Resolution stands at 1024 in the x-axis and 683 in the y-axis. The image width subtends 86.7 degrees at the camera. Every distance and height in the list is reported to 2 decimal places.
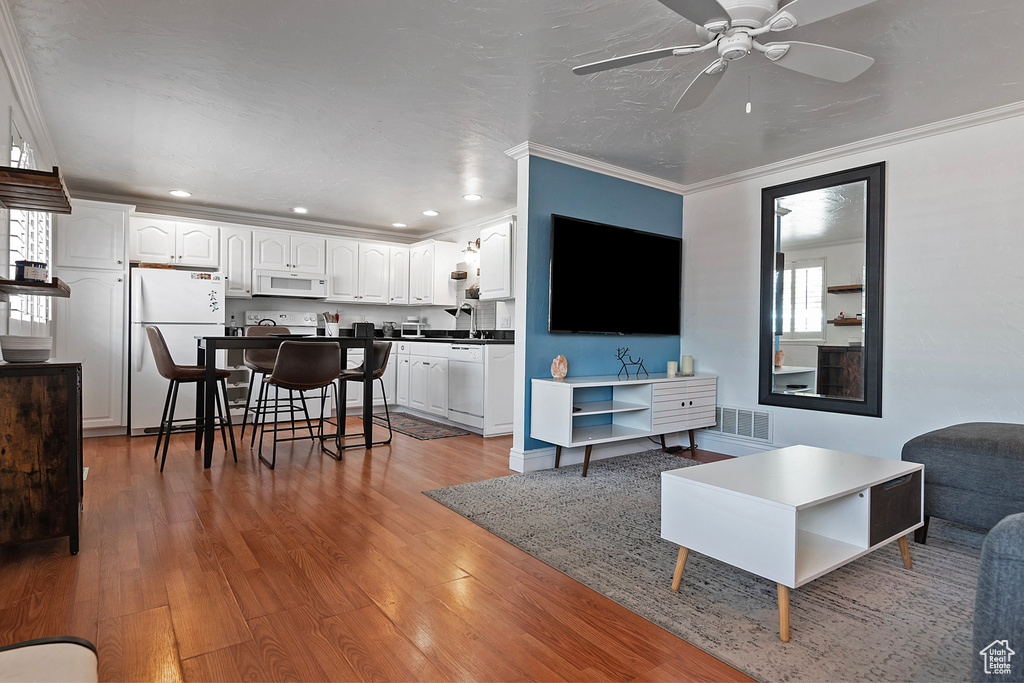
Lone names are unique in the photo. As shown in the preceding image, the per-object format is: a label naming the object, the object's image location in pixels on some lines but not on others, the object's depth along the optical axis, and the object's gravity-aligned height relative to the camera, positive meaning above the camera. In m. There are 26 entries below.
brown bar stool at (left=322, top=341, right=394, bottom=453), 4.37 -0.31
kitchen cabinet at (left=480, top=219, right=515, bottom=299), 5.30 +0.74
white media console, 3.71 -0.54
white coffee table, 1.72 -0.62
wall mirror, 3.75 +0.34
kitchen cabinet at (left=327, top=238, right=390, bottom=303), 6.43 +0.75
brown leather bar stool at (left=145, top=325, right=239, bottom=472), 3.87 -0.28
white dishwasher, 5.08 -0.49
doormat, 5.15 -0.95
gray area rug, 1.62 -0.96
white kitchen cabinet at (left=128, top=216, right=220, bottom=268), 5.23 +0.87
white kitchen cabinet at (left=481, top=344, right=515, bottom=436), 4.98 -0.49
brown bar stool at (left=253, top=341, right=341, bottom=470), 3.84 -0.25
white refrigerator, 4.89 +0.08
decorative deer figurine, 4.55 -0.21
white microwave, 5.86 +0.54
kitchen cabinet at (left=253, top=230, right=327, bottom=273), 5.89 +0.89
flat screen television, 4.09 +0.46
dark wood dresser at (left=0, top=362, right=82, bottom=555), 2.17 -0.51
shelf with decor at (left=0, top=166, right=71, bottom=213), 2.19 +0.60
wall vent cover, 4.33 -0.71
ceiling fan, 1.85 +1.13
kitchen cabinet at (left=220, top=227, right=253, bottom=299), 5.70 +0.74
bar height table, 3.75 -0.34
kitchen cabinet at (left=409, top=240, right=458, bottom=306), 6.67 +0.76
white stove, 6.13 +0.14
